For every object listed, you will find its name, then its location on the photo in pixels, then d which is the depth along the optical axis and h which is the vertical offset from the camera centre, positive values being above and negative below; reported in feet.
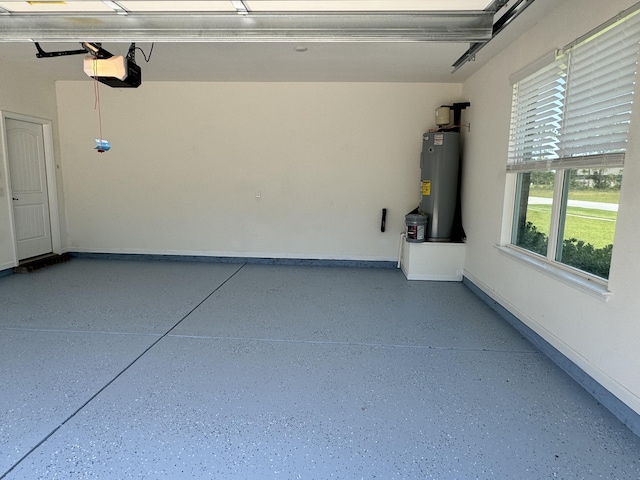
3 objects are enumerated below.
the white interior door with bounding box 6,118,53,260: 16.53 -0.31
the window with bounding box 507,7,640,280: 7.37 +1.22
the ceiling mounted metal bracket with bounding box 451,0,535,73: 7.90 +3.97
